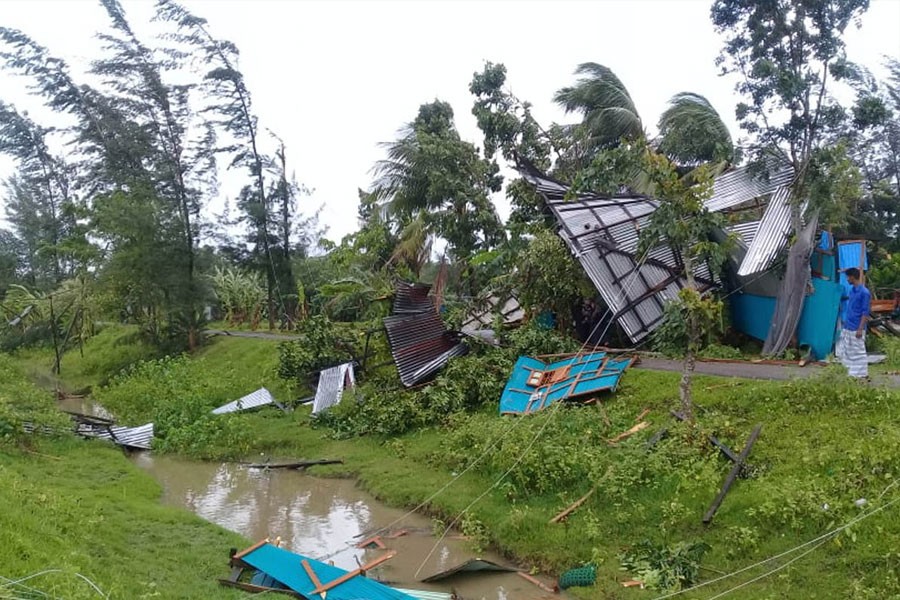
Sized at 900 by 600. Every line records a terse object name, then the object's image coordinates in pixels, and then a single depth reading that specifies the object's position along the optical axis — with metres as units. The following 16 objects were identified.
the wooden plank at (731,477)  7.20
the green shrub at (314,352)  15.95
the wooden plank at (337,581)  6.63
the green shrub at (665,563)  6.64
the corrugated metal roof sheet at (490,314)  16.45
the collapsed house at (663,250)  12.23
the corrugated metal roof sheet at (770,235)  11.56
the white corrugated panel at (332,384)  14.52
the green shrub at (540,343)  13.29
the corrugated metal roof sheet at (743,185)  13.18
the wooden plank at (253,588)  6.75
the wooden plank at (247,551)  7.30
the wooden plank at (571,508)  8.04
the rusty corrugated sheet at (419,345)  13.99
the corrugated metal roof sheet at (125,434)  13.48
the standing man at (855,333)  9.20
